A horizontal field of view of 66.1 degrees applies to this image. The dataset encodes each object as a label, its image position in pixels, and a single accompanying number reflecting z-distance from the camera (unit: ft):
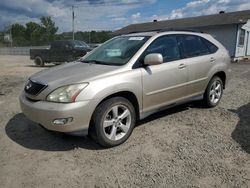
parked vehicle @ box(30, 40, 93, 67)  38.43
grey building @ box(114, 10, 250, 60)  50.11
